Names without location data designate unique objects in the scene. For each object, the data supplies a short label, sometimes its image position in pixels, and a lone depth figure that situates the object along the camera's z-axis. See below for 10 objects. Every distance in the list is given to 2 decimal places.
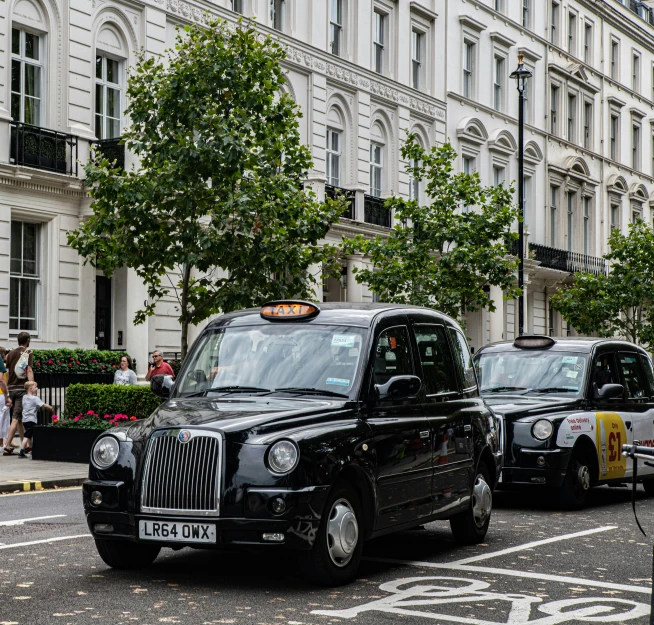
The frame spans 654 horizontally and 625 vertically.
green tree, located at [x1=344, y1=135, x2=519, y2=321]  27.41
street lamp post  31.58
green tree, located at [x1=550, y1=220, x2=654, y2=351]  40.22
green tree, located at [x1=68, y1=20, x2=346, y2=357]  19.92
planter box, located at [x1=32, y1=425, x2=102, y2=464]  18.33
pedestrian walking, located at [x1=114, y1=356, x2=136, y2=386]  22.92
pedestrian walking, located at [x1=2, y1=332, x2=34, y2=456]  19.69
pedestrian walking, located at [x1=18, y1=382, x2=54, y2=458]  19.42
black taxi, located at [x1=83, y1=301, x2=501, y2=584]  7.47
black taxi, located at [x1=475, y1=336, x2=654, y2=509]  12.60
